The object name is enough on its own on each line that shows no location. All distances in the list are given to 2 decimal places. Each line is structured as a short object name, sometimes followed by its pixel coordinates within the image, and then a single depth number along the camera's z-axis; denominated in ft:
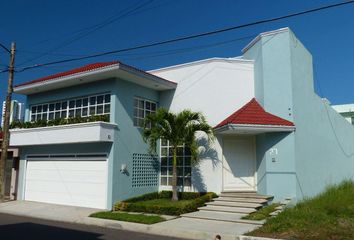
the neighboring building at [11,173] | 61.85
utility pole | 56.54
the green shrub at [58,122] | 50.03
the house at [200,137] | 47.75
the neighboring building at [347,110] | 114.42
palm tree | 48.85
